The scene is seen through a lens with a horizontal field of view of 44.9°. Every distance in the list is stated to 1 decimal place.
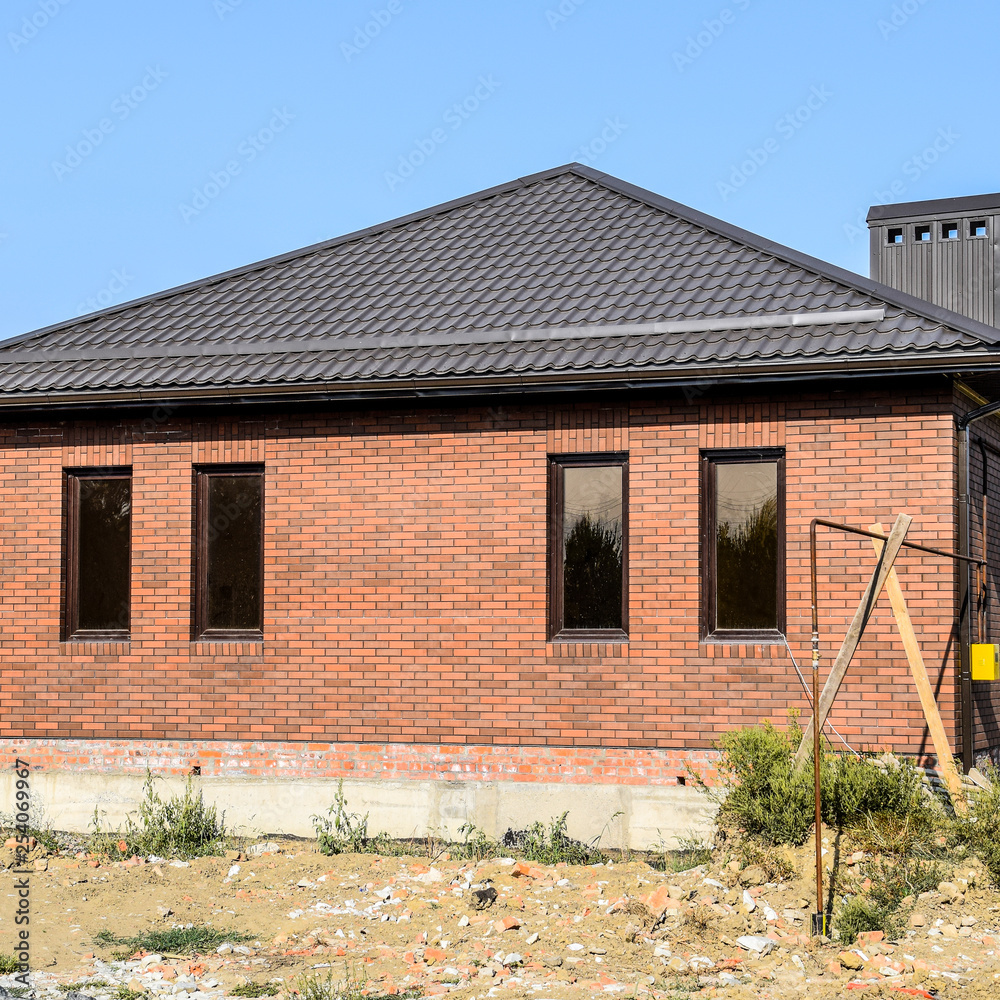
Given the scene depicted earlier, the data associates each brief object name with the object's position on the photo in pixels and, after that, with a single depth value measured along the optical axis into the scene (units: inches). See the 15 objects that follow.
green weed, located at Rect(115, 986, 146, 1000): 272.4
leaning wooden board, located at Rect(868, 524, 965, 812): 364.8
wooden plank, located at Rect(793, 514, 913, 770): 346.0
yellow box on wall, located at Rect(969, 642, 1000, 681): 379.9
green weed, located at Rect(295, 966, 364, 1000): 263.0
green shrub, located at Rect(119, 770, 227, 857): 422.6
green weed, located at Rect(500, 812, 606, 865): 396.2
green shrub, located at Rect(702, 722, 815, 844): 348.8
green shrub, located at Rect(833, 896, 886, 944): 305.7
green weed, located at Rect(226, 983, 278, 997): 275.9
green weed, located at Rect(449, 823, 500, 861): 406.0
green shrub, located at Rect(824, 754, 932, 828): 347.6
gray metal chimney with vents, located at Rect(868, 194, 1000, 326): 594.9
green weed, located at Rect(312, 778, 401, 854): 417.4
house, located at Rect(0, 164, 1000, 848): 398.3
